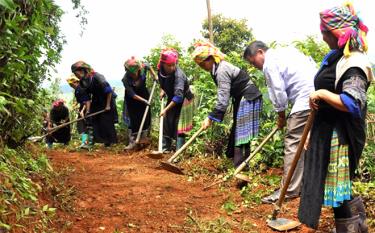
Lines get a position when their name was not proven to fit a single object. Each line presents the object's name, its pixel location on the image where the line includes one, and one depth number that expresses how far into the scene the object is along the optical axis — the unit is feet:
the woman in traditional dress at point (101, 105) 24.24
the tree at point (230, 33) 73.87
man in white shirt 12.73
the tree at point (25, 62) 7.80
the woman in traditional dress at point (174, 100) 20.99
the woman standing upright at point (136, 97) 24.20
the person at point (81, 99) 25.23
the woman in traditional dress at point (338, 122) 8.36
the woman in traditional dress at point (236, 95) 15.71
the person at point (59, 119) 27.66
